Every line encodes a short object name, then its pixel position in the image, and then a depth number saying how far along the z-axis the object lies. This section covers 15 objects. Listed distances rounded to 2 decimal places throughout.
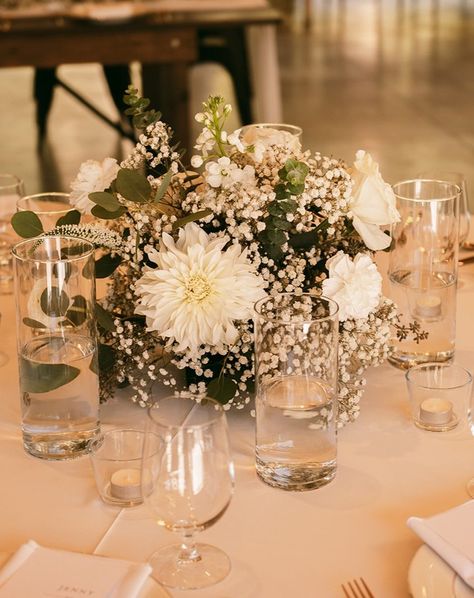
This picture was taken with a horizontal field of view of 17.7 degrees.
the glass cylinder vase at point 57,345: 1.50
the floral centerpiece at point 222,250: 1.51
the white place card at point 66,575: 1.29
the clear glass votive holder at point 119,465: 1.45
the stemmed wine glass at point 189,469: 1.27
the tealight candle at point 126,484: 1.44
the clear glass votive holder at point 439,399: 1.59
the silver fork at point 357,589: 1.31
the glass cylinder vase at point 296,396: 1.44
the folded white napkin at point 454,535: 1.31
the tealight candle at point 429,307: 1.72
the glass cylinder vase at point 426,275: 1.72
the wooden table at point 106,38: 4.43
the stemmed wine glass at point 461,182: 1.96
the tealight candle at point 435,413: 1.59
